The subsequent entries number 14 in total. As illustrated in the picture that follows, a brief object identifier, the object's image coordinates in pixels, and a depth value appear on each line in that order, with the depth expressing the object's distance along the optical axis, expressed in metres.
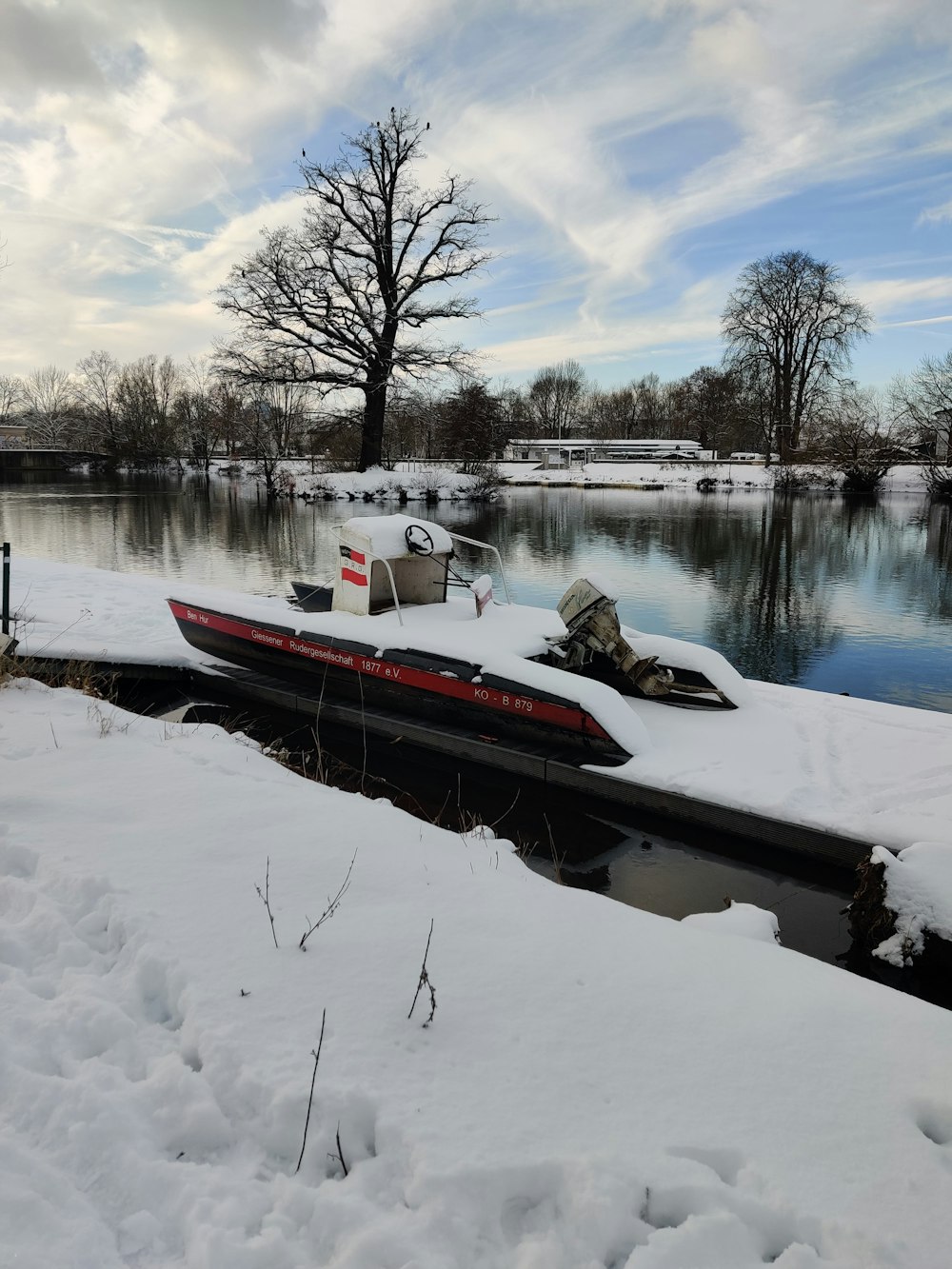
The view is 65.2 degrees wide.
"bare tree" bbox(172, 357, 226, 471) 58.38
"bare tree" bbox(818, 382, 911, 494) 40.38
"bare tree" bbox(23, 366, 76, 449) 74.88
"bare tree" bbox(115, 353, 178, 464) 60.09
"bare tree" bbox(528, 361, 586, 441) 103.31
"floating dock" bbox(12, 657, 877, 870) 5.39
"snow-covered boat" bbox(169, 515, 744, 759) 6.72
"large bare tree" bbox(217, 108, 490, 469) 32.78
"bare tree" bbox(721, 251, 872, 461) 49.31
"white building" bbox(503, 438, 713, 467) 77.34
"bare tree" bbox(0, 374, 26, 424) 88.94
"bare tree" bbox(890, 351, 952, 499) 39.91
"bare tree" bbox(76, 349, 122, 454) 63.81
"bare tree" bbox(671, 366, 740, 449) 74.88
